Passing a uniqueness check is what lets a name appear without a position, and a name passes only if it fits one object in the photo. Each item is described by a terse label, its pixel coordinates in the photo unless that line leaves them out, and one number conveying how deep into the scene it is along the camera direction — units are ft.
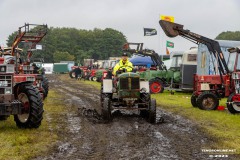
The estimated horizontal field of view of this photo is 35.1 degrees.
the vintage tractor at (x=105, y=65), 113.50
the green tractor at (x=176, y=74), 66.92
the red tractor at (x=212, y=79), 42.52
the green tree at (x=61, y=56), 320.70
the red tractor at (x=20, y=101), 26.40
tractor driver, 36.59
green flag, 121.00
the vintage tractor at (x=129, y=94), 33.60
